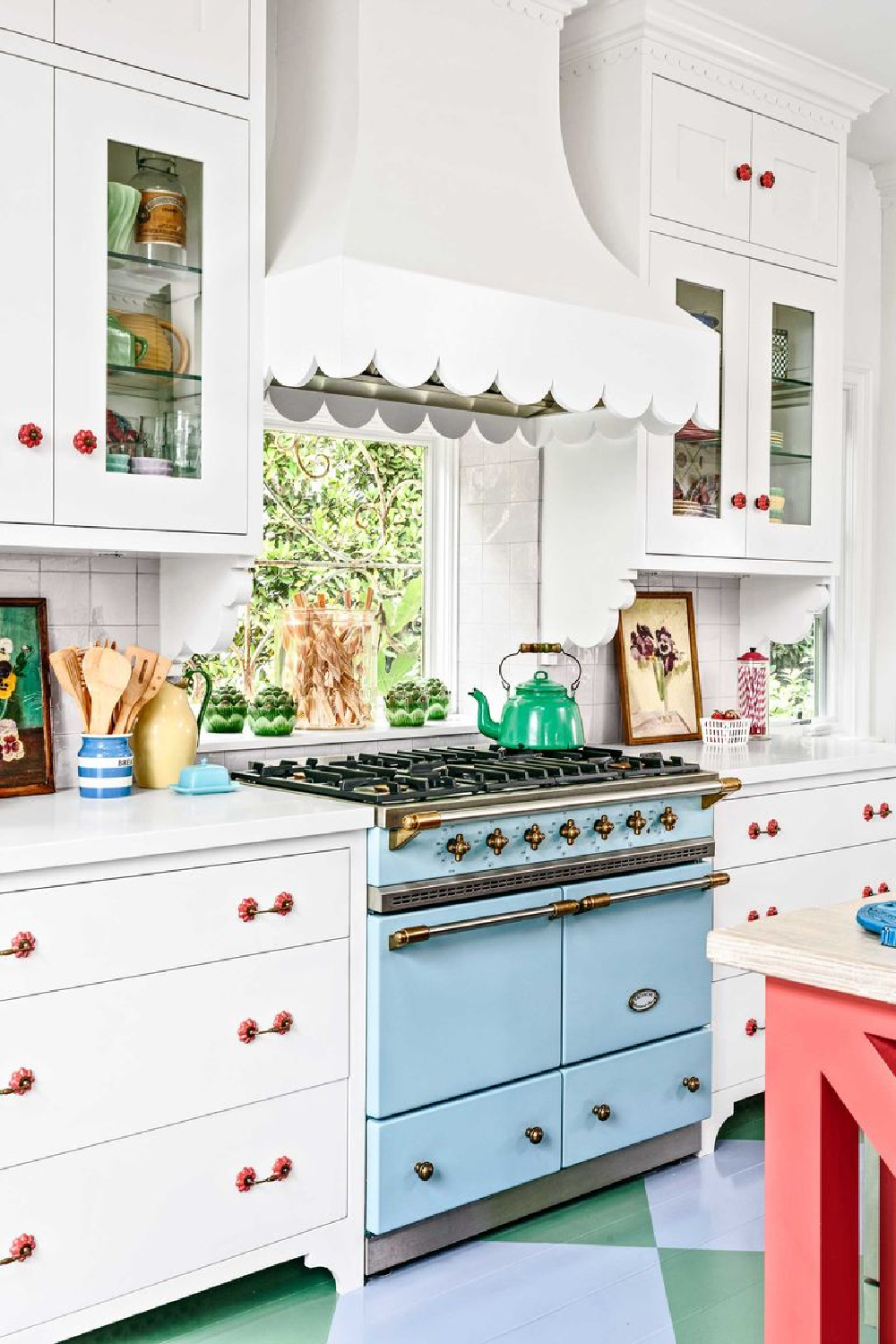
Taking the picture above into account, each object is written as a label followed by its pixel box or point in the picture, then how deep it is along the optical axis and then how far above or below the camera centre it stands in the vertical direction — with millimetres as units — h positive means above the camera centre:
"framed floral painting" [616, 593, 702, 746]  3900 -80
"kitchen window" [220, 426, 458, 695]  3531 +259
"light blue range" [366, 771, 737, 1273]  2684 -764
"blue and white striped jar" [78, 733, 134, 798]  2674 -253
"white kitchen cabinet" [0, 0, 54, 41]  2357 +1066
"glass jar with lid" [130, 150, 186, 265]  2592 +808
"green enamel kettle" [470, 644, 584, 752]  3369 -190
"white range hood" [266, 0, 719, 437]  2701 +850
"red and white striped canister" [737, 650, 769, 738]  4141 -136
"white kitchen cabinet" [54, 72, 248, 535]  2482 +579
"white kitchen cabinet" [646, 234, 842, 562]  3576 +591
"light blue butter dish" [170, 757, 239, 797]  2752 -285
